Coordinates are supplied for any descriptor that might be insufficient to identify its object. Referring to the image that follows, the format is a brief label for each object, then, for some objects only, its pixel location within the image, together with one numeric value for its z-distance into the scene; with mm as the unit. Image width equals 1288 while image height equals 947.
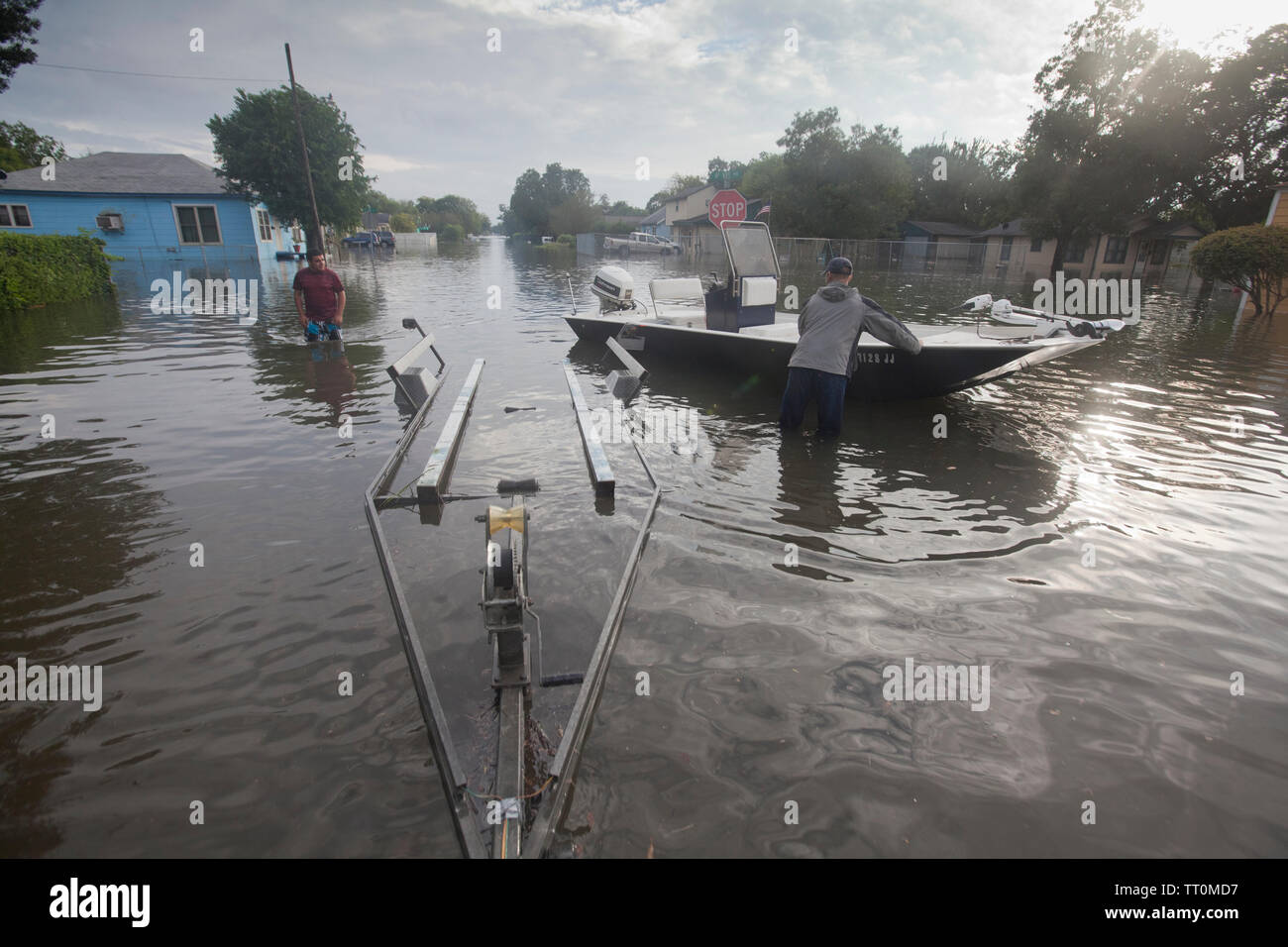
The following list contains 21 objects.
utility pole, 19080
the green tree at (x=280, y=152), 28656
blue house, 27062
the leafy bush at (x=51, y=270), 15273
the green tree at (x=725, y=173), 69400
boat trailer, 2188
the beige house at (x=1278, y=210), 16938
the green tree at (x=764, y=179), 49100
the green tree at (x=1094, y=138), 28750
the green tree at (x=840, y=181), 44625
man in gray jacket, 6715
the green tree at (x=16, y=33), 11930
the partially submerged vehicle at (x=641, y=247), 53250
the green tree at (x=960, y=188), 52438
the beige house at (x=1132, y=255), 34344
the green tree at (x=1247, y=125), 26828
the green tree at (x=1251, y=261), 15664
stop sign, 12602
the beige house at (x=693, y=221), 51188
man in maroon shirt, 10125
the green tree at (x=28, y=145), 45112
